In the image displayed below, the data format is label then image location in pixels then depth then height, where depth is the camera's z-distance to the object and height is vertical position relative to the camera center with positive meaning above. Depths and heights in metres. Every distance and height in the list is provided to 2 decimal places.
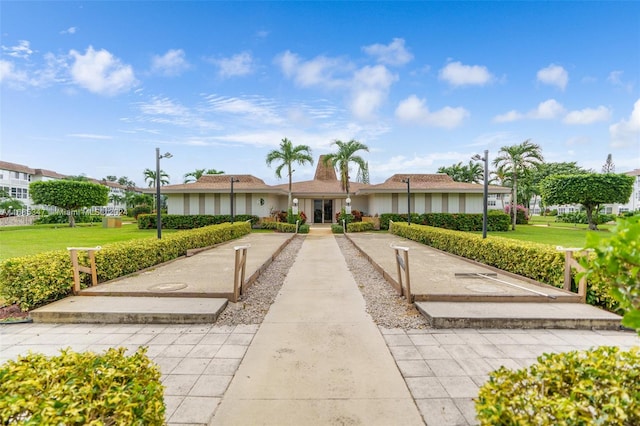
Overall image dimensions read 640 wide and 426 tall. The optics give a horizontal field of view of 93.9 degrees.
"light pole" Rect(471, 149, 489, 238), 9.45 +1.02
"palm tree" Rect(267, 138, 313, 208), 21.61 +3.69
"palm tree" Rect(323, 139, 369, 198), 20.69 +3.52
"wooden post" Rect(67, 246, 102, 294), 5.50 -1.14
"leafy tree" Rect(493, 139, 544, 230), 21.89 +3.46
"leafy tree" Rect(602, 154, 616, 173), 62.50 +7.91
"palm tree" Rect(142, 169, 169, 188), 43.44 +4.54
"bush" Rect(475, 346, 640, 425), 1.28 -0.91
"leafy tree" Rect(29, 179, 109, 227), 25.83 +1.31
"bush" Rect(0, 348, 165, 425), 1.27 -0.87
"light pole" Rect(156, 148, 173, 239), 9.98 +1.18
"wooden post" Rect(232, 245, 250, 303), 5.29 -1.21
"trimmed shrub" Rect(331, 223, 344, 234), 19.62 -1.54
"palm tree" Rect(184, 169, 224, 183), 39.28 +4.40
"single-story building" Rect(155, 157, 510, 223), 21.42 +0.65
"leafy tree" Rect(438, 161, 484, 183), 35.59 +3.99
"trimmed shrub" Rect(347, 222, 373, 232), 19.83 -1.42
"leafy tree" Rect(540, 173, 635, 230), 20.94 +0.97
